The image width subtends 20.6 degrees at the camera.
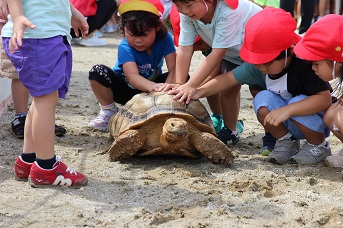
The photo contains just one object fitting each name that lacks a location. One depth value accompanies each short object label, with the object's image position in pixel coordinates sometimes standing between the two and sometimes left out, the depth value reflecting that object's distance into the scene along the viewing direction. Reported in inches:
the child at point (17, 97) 233.1
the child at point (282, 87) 199.8
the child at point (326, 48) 185.6
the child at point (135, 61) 236.4
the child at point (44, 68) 170.1
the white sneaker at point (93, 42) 566.6
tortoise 204.7
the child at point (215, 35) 215.6
